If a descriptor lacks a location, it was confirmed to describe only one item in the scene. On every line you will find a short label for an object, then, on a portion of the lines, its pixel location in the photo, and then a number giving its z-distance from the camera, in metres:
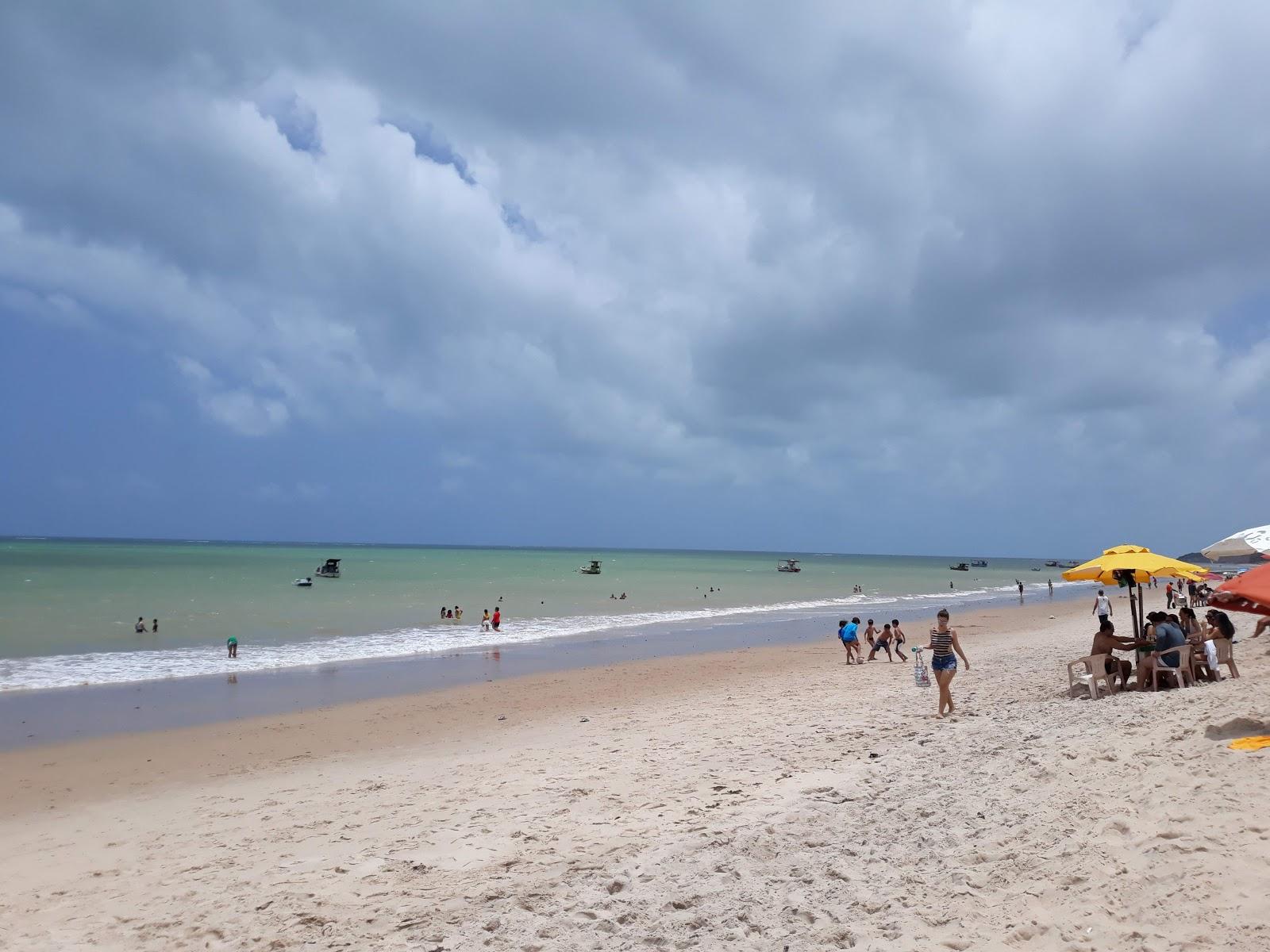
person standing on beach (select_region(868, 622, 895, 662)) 19.75
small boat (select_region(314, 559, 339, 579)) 63.25
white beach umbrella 12.31
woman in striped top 10.53
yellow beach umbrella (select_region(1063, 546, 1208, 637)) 11.31
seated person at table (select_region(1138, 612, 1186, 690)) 10.34
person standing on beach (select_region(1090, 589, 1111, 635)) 24.13
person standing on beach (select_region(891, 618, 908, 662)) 20.19
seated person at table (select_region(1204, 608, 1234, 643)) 13.41
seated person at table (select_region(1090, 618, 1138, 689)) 10.84
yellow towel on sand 5.87
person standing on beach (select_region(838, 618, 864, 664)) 20.12
